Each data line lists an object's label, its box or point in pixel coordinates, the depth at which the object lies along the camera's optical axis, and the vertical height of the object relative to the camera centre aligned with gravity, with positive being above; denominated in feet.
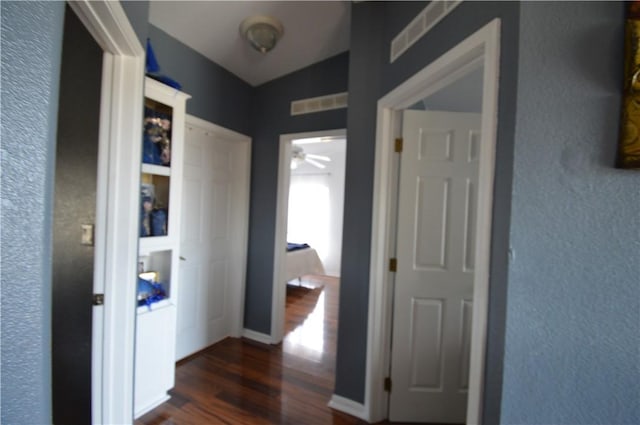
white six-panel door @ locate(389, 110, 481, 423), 5.95 -1.09
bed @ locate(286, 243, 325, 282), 15.23 -3.08
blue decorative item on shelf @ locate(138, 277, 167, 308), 6.08 -2.01
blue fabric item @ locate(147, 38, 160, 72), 5.67 +2.71
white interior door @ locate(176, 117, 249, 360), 8.38 -1.09
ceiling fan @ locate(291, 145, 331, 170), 16.03 +3.21
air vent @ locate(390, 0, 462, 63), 4.25 +3.09
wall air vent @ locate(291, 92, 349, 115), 8.53 +3.19
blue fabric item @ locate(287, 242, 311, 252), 16.06 -2.30
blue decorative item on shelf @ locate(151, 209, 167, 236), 6.21 -0.47
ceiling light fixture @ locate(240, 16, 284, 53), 7.13 +4.42
